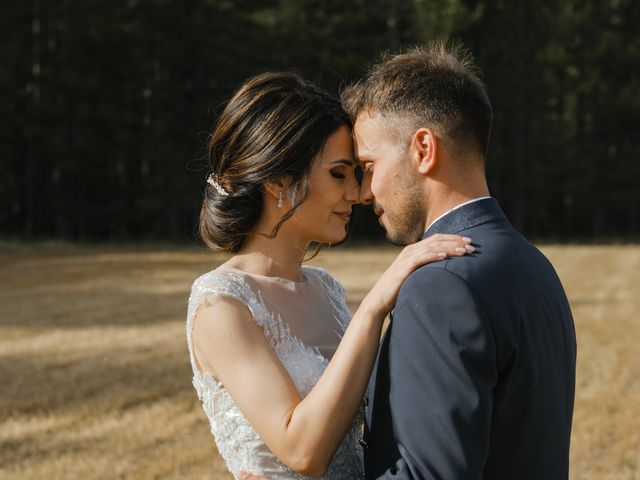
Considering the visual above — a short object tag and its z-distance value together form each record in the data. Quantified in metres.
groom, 1.93
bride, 2.29
